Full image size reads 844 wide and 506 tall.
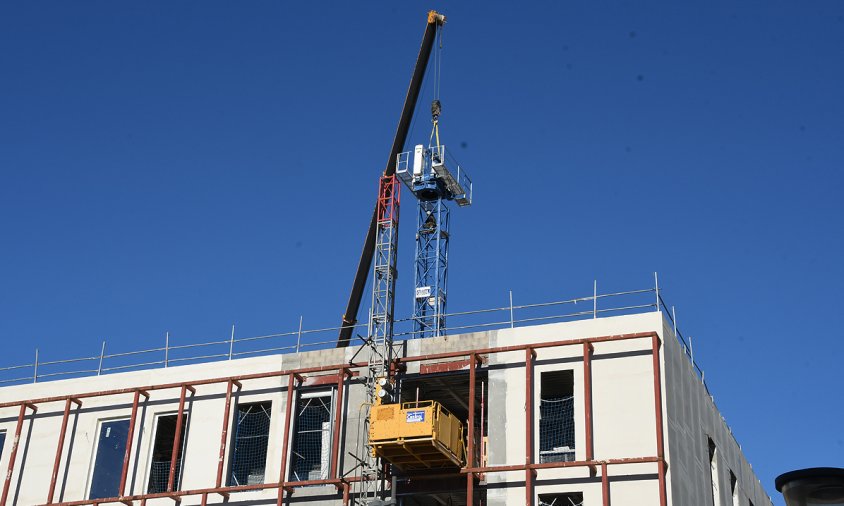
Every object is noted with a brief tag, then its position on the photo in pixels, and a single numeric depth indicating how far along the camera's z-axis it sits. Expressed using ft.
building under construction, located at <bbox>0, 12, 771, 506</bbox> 121.80
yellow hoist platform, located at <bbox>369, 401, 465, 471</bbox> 120.37
